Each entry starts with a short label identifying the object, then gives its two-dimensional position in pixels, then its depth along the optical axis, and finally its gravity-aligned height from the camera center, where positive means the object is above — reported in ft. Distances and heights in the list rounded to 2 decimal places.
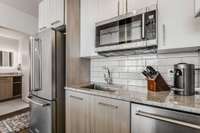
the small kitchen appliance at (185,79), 4.02 -0.39
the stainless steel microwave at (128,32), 4.53 +1.21
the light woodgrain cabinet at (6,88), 16.01 -2.64
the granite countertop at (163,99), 2.99 -0.86
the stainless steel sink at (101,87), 6.34 -1.02
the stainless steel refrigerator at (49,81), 6.61 -0.77
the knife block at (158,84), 4.83 -0.65
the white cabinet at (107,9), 5.58 +2.28
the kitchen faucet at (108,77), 6.81 -0.59
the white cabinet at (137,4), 4.69 +2.09
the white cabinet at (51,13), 6.94 +2.75
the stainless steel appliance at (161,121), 2.93 -1.25
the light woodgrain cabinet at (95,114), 4.14 -1.66
